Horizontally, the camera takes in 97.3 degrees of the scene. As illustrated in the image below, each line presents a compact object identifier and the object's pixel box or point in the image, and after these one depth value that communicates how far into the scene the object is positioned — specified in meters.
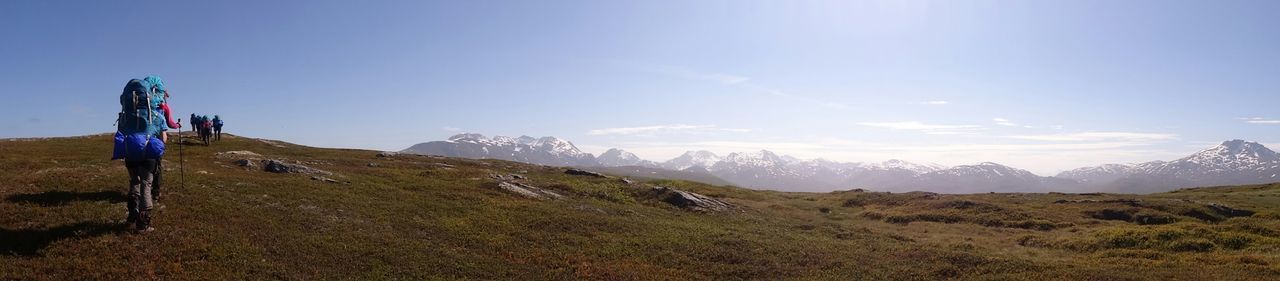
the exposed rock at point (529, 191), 41.25
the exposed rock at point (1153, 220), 43.68
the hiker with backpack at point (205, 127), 66.94
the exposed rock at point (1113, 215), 46.88
